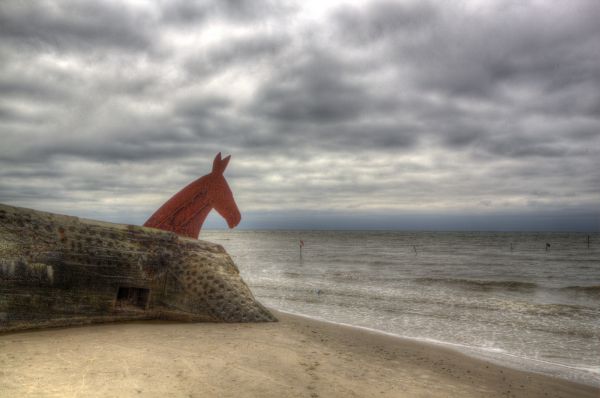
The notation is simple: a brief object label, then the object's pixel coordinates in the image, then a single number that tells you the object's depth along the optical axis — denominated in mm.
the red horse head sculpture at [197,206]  8094
